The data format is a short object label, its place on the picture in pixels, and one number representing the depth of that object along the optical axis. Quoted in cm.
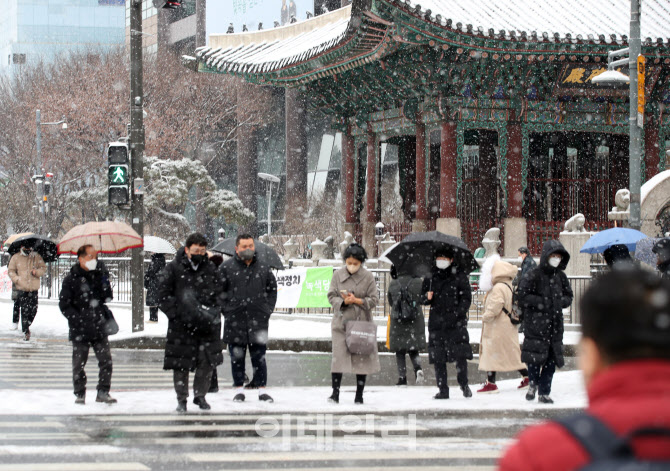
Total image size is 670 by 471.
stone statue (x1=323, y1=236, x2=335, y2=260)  3084
